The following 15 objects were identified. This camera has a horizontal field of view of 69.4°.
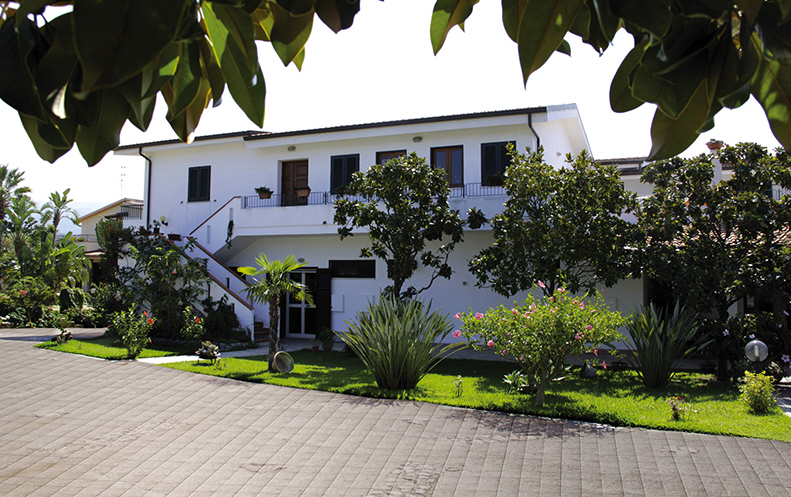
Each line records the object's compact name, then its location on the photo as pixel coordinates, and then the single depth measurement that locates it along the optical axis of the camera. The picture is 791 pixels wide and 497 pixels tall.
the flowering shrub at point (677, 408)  8.72
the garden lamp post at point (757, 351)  10.34
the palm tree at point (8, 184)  38.00
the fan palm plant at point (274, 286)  12.77
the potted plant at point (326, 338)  17.30
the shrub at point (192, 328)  16.41
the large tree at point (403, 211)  14.19
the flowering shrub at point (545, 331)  9.42
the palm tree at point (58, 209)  31.03
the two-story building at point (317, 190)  18.09
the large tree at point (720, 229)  11.88
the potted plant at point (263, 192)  20.81
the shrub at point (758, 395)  9.27
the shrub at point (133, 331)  14.31
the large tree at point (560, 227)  13.06
